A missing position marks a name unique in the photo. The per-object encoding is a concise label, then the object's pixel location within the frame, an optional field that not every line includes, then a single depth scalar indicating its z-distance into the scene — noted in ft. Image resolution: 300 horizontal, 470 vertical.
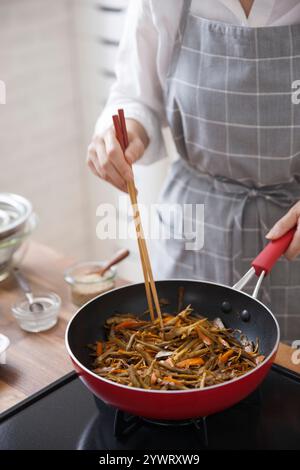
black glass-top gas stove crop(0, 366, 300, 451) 4.51
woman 5.40
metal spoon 5.44
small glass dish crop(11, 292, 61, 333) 5.35
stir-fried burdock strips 4.60
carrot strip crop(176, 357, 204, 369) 4.68
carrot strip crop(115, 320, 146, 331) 5.04
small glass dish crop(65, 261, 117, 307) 5.56
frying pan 4.34
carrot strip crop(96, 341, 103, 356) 4.88
